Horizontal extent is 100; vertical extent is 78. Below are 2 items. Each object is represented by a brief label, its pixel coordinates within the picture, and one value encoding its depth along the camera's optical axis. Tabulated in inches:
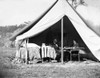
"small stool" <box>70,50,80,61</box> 446.3
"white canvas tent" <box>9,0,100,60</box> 416.5
